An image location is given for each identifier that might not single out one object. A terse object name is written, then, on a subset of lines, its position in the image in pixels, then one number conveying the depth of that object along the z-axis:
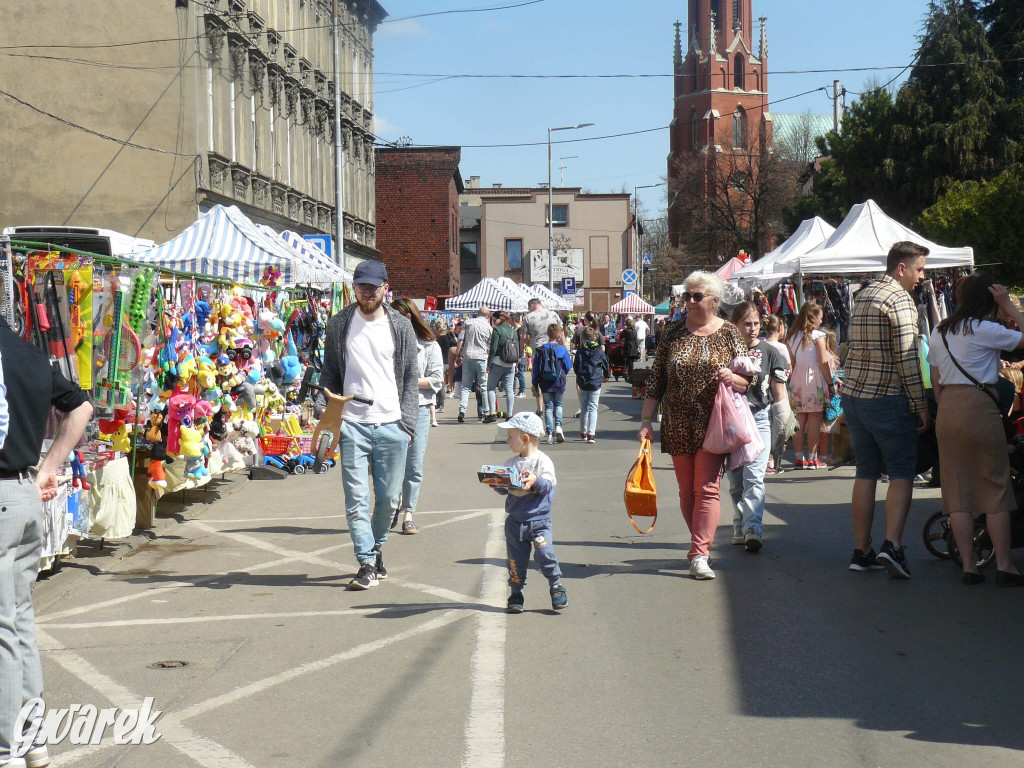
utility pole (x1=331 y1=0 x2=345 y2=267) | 28.51
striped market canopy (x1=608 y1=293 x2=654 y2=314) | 46.81
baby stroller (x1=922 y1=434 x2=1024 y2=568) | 7.38
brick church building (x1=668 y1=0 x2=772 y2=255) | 96.81
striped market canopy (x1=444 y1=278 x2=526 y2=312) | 34.75
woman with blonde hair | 7.38
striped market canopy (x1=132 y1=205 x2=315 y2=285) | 14.46
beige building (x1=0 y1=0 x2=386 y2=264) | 25.98
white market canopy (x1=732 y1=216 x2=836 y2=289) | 16.88
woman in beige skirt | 6.97
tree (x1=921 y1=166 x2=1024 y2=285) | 28.28
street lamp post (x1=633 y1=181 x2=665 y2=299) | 75.50
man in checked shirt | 7.30
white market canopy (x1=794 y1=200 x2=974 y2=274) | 15.07
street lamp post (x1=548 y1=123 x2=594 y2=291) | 48.71
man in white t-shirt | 7.26
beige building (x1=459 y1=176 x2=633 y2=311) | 82.56
